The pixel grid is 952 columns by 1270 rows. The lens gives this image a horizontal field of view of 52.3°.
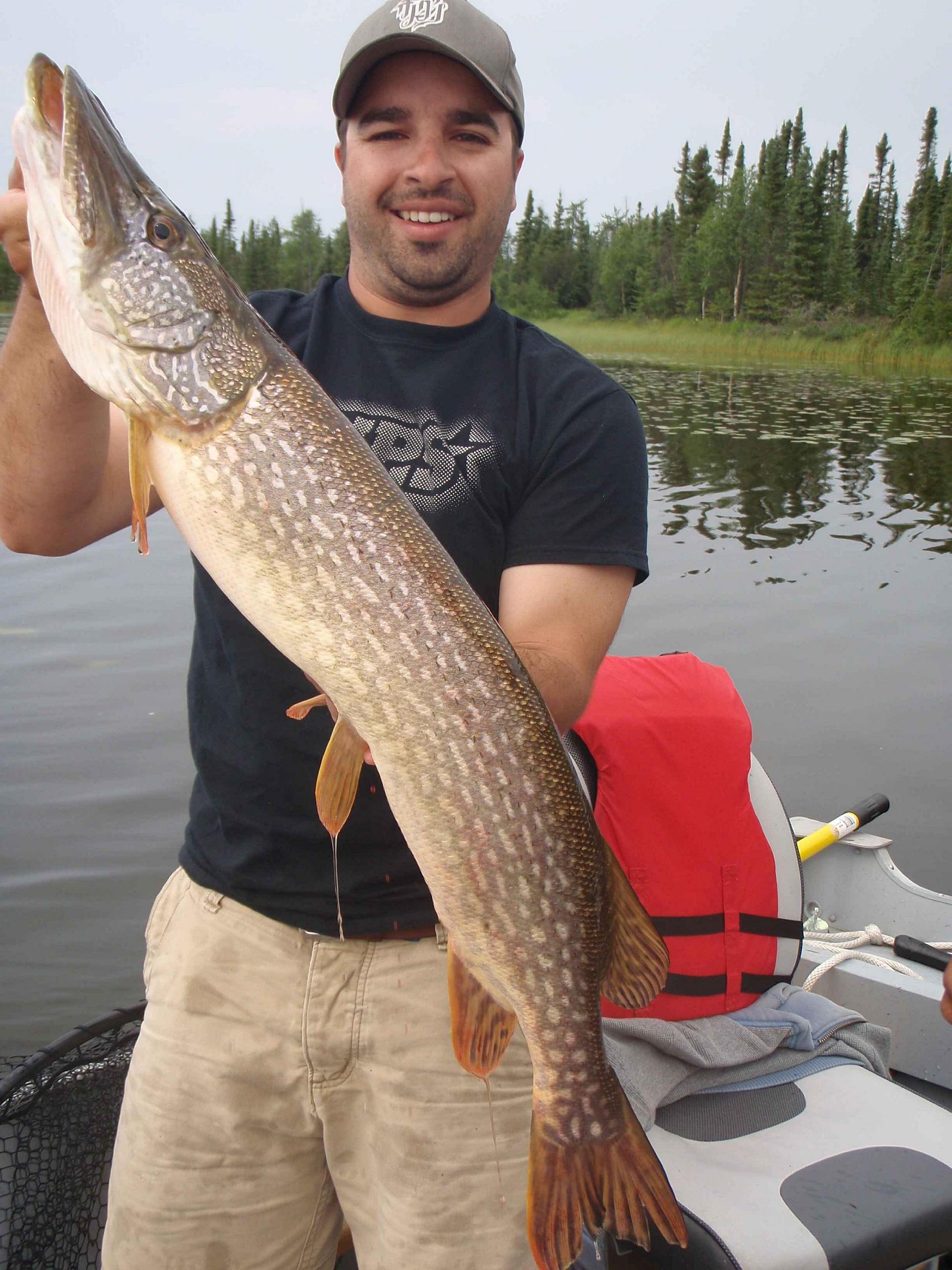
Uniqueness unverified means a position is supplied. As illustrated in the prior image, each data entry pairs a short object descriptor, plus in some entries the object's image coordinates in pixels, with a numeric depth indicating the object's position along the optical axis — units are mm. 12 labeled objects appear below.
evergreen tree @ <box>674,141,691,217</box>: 80125
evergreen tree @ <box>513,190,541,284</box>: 96250
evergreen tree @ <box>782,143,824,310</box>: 62594
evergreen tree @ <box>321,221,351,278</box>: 99000
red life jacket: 2684
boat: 2045
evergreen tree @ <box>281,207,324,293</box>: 101438
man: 1990
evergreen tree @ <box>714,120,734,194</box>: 86250
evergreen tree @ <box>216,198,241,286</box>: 94375
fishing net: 2271
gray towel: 2451
